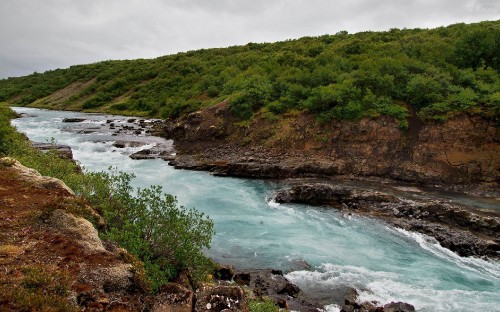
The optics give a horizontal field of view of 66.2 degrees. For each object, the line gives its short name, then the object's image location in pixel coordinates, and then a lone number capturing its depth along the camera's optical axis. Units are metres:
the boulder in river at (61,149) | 26.08
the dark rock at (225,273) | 14.44
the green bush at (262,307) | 9.46
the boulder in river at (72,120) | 54.75
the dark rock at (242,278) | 14.23
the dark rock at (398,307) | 12.55
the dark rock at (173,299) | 7.39
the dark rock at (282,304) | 12.62
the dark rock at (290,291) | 13.71
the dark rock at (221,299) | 7.34
